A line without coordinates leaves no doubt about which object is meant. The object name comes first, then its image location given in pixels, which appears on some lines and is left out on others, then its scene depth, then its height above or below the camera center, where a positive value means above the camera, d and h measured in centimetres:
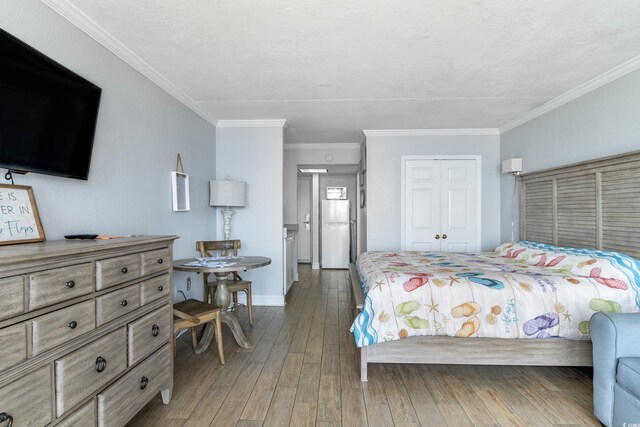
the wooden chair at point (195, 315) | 238 -78
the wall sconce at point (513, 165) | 391 +56
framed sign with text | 147 -1
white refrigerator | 718 -46
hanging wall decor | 310 +24
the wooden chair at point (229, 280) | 336 -71
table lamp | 384 +24
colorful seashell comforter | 222 -62
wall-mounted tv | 145 +51
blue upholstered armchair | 166 -82
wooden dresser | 111 -49
